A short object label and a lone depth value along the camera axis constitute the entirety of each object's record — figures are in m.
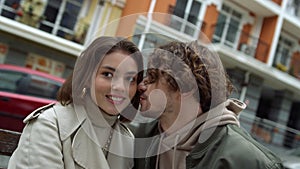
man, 1.39
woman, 1.41
